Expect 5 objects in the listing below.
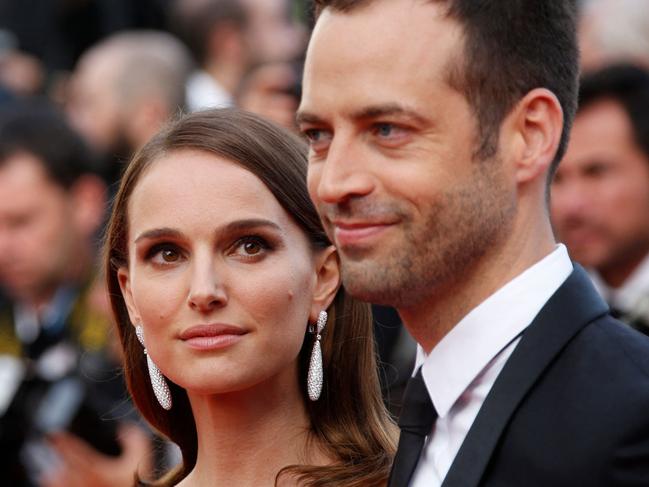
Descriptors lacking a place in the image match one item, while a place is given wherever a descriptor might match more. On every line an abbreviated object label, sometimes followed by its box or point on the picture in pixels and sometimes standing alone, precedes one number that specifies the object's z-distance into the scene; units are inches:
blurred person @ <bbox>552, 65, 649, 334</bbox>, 420.5
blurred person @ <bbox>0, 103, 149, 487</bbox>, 400.2
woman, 246.2
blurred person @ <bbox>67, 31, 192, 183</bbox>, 571.8
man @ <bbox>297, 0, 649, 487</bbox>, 191.9
